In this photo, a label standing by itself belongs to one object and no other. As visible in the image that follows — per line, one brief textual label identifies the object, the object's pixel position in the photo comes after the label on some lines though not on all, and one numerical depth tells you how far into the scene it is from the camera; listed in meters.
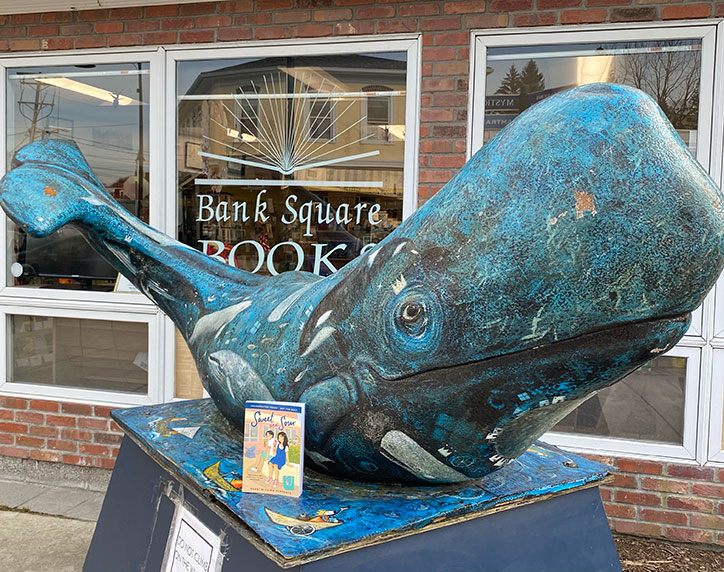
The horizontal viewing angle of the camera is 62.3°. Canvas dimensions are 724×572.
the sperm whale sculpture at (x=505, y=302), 0.87
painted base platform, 1.11
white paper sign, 1.27
